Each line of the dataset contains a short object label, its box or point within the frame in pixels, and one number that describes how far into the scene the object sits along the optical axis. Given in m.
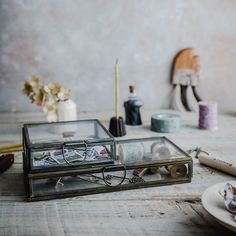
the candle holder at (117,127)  1.34
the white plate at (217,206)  0.72
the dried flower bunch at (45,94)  1.36
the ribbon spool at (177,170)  0.97
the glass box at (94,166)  0.90
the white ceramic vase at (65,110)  1.38
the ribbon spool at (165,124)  1.37
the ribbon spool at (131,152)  0.98
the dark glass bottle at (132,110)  1.47
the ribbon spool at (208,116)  1.40
